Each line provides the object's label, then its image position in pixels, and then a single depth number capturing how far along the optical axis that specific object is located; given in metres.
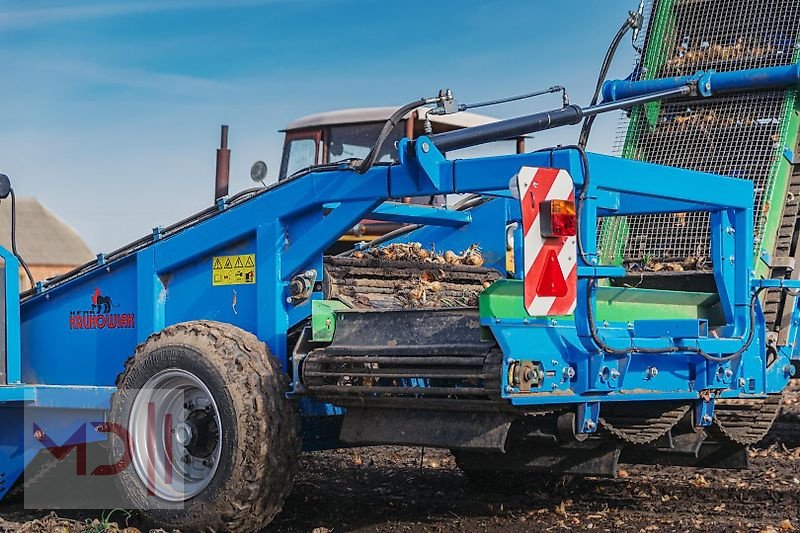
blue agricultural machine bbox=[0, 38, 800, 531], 4.50
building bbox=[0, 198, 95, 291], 40.38
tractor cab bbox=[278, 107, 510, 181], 9.87
